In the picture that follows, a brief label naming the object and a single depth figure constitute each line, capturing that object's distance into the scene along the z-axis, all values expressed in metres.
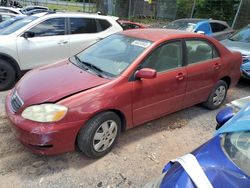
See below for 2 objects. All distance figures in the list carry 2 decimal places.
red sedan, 2.10
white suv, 3.85
